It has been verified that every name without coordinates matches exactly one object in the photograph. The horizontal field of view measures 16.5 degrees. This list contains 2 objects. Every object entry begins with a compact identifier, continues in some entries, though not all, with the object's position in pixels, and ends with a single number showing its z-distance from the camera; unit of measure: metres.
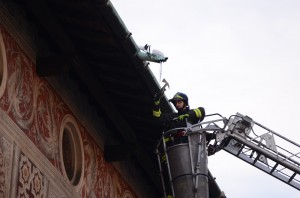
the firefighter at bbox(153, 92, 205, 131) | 13.60
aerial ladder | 13.16
